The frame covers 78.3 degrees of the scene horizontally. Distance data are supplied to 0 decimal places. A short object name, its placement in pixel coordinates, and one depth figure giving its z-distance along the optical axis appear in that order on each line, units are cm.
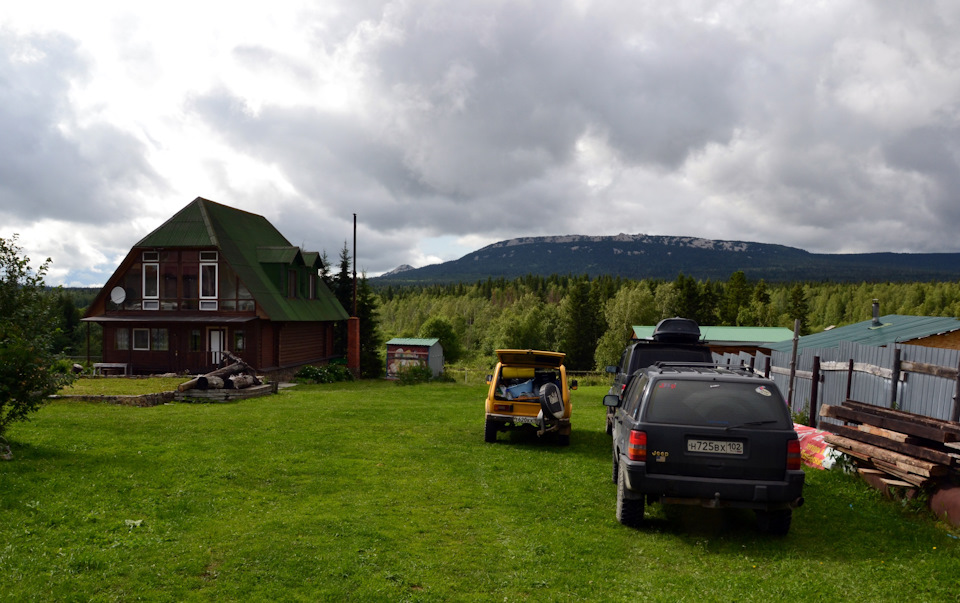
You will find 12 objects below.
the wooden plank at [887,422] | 817
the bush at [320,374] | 3412
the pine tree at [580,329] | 8694
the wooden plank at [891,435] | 872
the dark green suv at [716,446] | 717
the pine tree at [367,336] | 4656
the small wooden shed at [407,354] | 3769
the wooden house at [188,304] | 3122
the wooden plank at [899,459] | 812
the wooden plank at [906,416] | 823
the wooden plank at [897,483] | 861
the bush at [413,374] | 3562
